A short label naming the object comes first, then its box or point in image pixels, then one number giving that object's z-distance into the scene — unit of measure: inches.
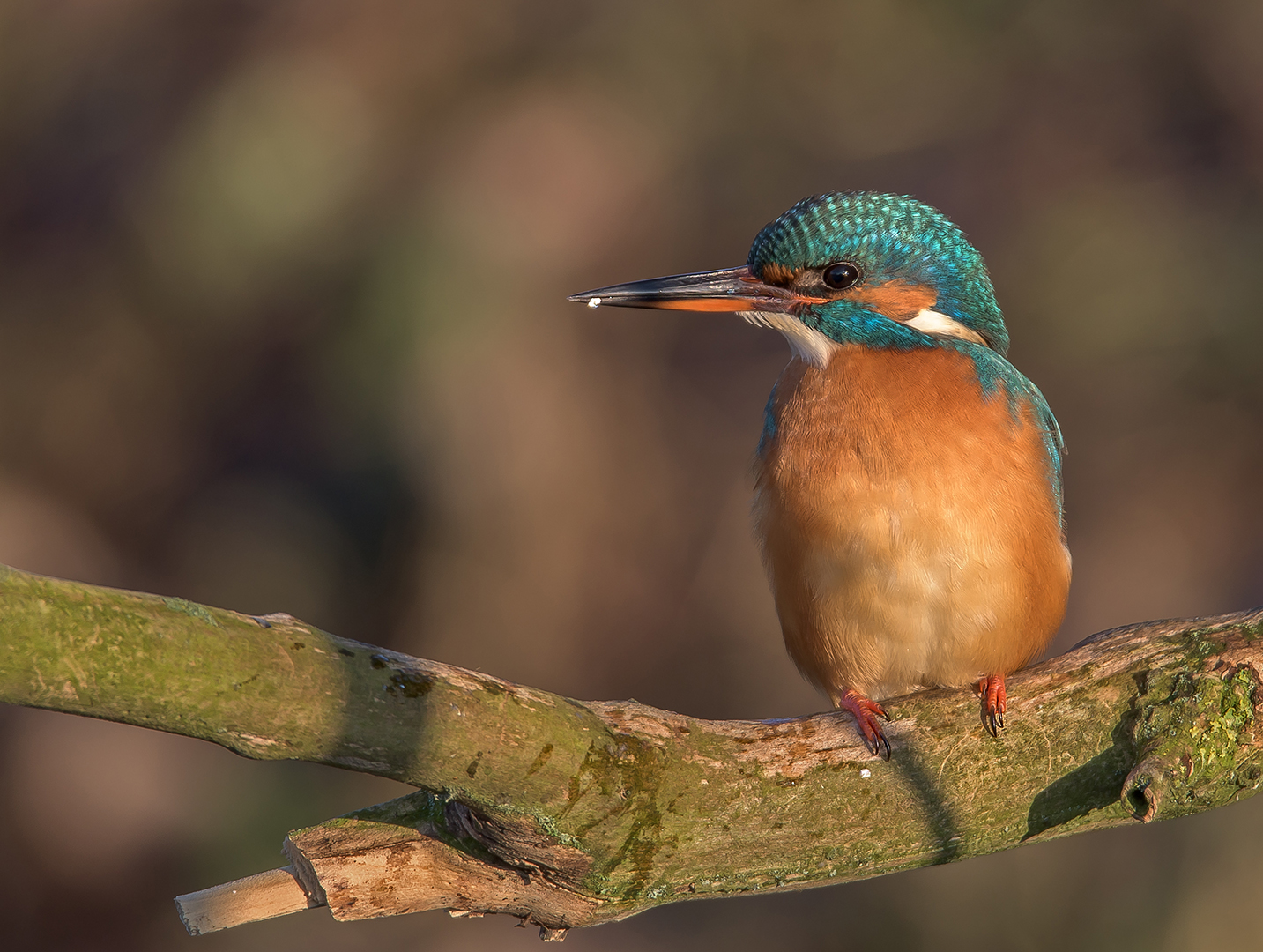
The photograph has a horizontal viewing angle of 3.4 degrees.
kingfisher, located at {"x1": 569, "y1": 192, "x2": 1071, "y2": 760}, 158.0
